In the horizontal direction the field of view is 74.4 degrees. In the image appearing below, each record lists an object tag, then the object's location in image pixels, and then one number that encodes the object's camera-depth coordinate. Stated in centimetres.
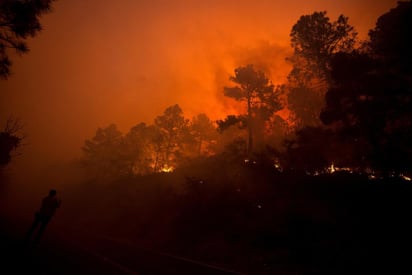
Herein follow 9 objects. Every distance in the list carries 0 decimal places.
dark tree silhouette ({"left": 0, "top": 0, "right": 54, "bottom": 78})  934
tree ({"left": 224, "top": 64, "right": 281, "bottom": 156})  3288
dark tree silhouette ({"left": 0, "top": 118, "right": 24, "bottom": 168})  1686
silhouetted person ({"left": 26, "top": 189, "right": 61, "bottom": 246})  1014
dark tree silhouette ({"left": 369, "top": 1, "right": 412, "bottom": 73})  1644
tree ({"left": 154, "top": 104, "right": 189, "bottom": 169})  5038
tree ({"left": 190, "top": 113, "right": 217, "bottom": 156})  6538
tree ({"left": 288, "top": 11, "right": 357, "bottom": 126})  2603
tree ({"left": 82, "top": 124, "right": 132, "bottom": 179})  5156
